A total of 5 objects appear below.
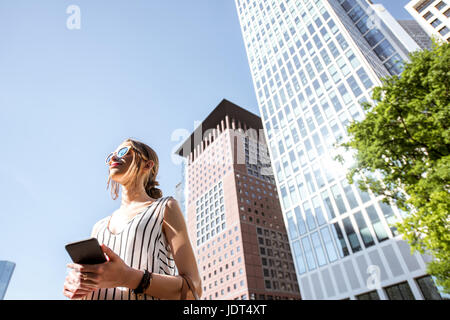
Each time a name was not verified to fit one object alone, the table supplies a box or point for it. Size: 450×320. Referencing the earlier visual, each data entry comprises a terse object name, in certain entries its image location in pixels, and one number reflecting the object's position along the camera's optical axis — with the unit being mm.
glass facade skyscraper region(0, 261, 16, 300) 171638
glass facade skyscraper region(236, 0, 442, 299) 28359
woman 1444
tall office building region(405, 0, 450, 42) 51594
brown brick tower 71125
